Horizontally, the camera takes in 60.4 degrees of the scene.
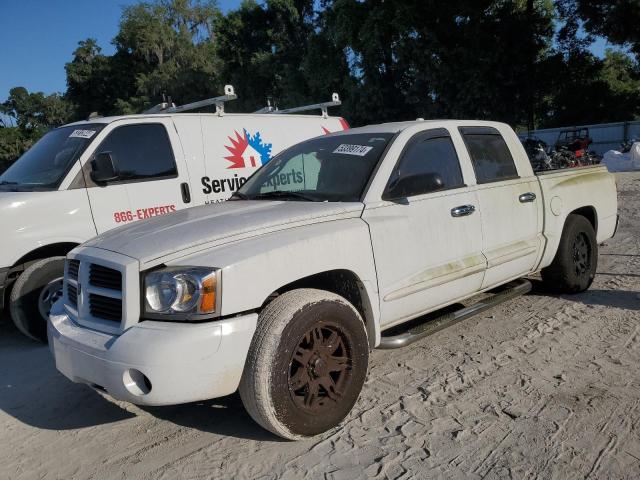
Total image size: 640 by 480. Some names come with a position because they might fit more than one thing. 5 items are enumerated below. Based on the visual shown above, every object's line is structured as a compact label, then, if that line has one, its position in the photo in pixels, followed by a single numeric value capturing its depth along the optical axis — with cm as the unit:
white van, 486
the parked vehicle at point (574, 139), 2255
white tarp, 1895
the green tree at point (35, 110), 6719
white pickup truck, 274
